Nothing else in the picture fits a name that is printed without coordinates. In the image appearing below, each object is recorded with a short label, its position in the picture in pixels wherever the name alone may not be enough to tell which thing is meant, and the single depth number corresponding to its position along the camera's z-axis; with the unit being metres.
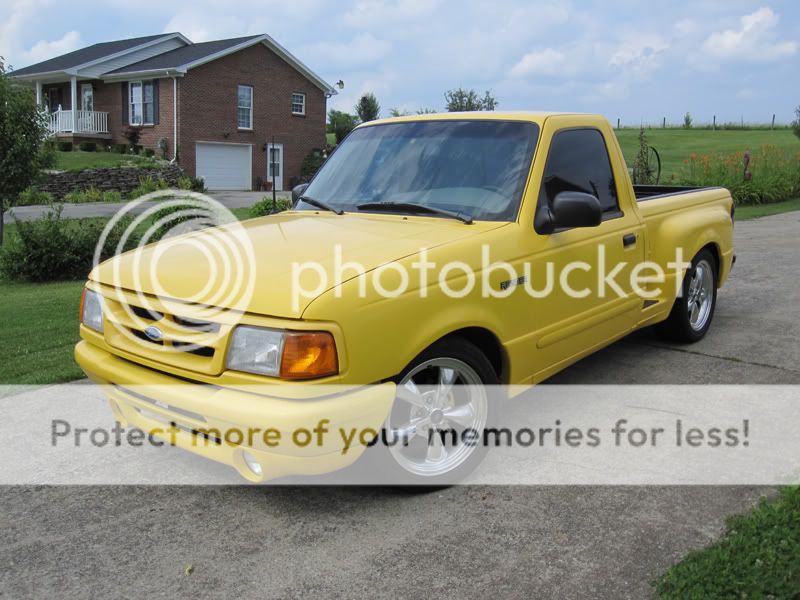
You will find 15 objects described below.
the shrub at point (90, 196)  25.48
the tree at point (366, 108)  52.16
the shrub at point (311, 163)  36.69
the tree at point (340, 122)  50.55
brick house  32.69
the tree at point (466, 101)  40.34
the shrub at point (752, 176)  20.86
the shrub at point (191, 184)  28.09
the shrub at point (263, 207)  15.60
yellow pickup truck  3.27
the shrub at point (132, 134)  33.84
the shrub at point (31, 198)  22.91
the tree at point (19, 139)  12.73
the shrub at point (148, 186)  26.59
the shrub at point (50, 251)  10.64
